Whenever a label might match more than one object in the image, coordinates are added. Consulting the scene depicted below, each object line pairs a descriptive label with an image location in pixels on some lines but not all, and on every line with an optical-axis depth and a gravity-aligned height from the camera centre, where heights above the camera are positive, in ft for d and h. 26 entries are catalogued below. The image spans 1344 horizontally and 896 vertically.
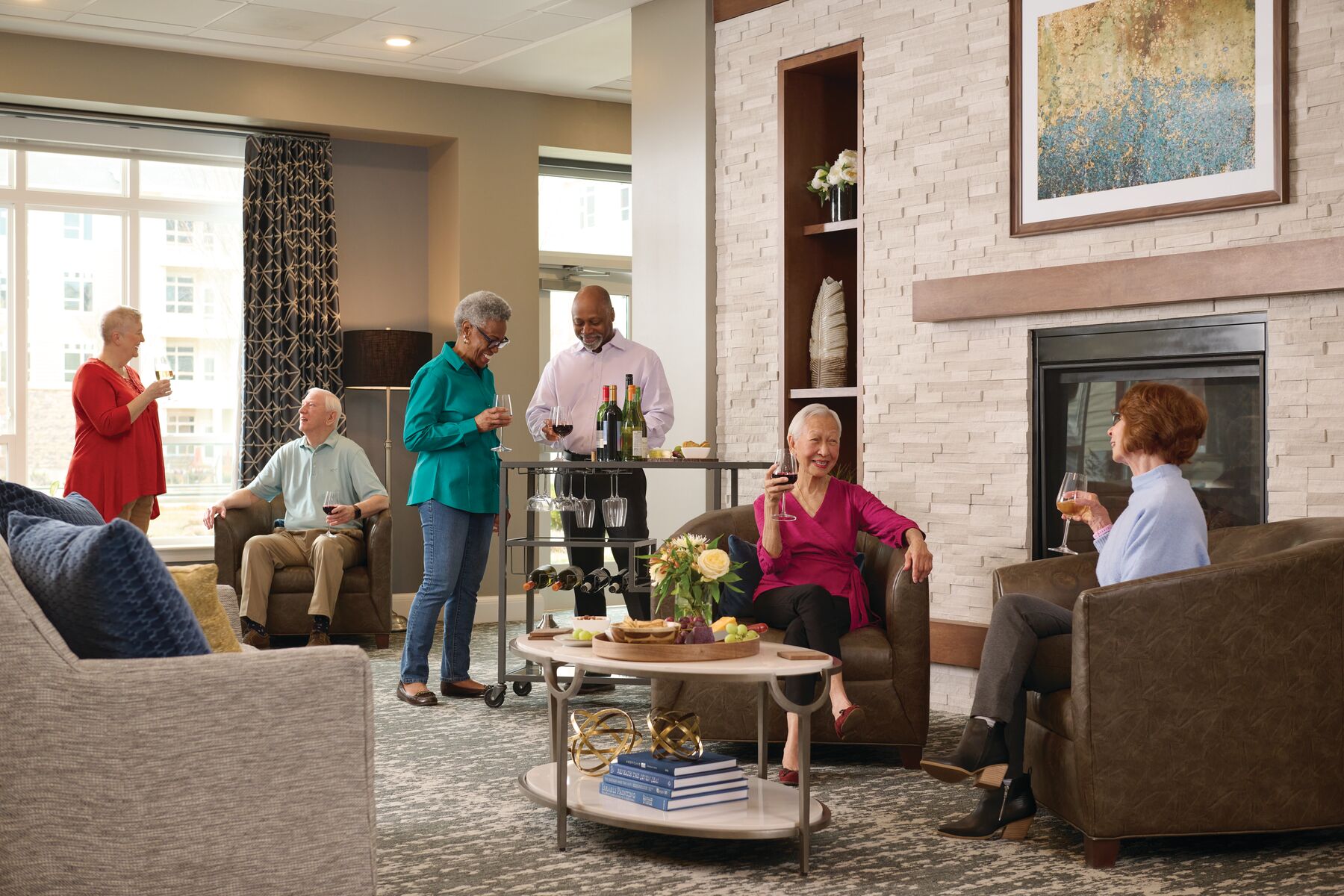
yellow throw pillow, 8.95 -1.24
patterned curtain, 24.72 +2.52
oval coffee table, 10.11 -3.08
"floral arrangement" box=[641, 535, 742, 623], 11.10 -1.27
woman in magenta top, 13.28 -1.14
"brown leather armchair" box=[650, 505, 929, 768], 13.25 -2.66
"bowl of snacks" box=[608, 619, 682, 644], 10.68 -1.68
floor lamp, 24.53 +1.21
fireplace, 13.99 +0.27
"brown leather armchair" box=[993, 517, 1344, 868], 10.13 -2.15
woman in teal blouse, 16.70 -0.60
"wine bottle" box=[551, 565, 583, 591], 16.40 -1.92
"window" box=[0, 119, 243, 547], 23.36 +2.57
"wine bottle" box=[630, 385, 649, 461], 16.79 -0.16
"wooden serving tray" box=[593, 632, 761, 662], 10.43 -1.81
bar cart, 16.24 -1.49
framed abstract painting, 13.71 +3.49
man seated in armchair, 21.17 -1.31
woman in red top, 19.61 -0.07
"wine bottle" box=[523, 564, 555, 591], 16.02 -1.86
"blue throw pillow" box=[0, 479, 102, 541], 8.09 -0.54
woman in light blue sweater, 10.62 -1.46
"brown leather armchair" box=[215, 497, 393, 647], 21.35 -2.61
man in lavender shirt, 17.40 +0.41
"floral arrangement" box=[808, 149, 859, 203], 18.67 +3.53
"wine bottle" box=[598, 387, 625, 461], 16.63 -0.13
